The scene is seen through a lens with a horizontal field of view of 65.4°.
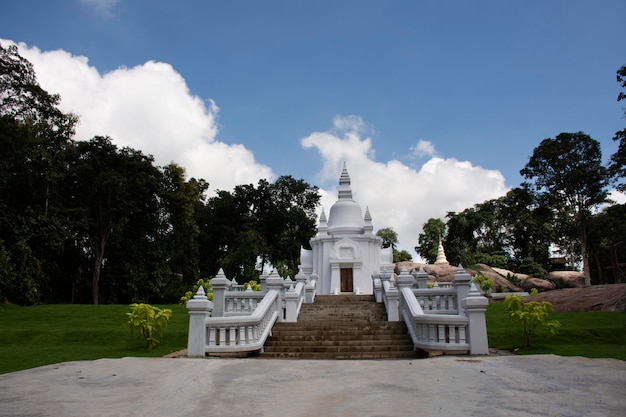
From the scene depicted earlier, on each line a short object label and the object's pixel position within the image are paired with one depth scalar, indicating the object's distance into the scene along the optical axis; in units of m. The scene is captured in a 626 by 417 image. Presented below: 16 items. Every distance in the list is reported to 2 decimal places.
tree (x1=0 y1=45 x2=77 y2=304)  23.70
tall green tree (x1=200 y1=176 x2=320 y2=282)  50.28
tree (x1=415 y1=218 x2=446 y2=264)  53.94
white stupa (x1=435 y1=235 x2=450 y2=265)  43.81
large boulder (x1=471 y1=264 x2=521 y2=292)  35.62
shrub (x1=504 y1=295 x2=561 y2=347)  11.45
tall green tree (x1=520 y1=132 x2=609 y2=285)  37.22
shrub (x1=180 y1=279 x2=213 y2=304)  25.01
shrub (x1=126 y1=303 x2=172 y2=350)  11.52
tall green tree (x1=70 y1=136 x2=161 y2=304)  32.78
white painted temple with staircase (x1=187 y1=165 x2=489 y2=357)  10.30
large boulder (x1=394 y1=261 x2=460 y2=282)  38.53
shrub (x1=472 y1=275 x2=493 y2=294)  29.67
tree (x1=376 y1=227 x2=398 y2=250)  60.83
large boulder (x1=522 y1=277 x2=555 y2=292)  37.03
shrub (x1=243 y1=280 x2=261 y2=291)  22.24
